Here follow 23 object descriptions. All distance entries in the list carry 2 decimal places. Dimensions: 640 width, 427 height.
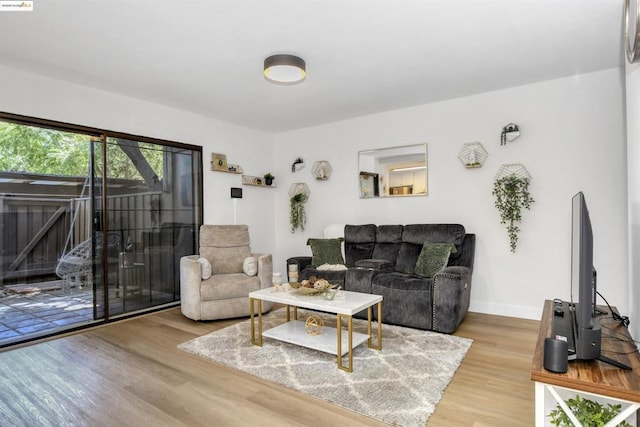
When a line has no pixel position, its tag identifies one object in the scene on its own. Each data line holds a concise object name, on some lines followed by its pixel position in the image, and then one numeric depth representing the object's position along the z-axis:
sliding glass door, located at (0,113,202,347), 3.28
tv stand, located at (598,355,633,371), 1.33
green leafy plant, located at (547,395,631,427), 1.32
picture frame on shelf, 4.85
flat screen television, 1.34
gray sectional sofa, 3.25
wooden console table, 1.20
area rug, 2.07
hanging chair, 3.62
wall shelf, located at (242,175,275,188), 5.30
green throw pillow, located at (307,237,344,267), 4.30
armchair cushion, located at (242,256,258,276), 4.03
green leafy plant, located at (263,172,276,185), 5.62
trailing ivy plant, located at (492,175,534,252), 3.75
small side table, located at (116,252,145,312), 3.99
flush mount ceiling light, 2.92
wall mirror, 4.43
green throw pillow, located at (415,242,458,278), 3.58
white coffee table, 2.52
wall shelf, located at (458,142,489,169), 3.99
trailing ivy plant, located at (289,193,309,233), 5.45
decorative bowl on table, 2.83
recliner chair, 3.68
